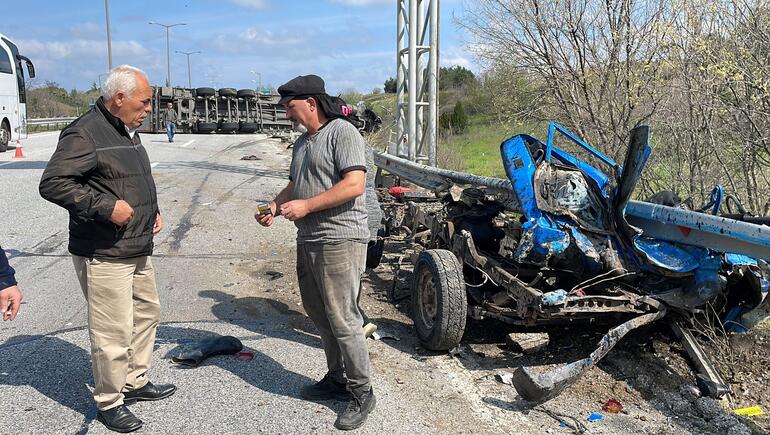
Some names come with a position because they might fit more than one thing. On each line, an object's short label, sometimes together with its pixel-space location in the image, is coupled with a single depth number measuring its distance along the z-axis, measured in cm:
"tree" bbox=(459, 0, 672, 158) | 995
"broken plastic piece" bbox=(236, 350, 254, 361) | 450
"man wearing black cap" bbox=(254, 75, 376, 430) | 352
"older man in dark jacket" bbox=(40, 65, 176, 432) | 326
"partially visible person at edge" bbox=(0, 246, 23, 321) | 316
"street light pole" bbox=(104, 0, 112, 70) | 3534
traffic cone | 1826
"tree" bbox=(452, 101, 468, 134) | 3401
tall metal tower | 1203
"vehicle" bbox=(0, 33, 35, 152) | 2145
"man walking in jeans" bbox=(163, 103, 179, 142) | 2670
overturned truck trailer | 3353
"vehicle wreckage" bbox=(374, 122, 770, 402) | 418
